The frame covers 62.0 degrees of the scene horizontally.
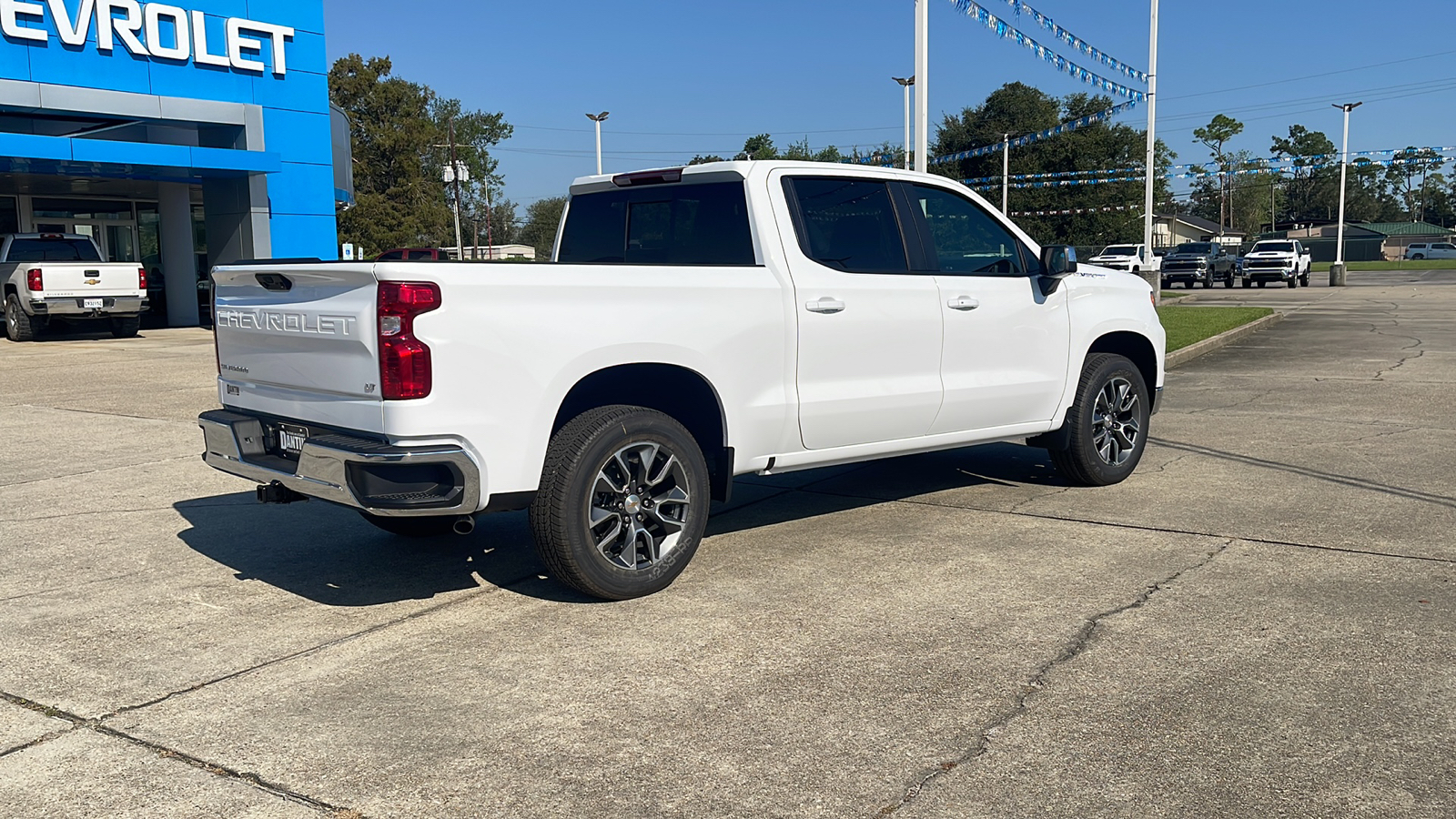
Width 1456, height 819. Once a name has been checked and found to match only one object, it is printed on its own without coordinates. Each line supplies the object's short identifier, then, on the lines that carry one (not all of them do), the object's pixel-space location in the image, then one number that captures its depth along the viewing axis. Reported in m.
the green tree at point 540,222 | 109.75
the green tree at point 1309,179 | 136.00
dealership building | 21.56
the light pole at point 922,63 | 16.78
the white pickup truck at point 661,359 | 4.72
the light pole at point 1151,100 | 28.98
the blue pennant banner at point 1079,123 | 27.89
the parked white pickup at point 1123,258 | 43.62
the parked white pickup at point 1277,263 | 43.19
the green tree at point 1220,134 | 117.75
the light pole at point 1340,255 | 45.44
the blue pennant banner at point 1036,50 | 18.54
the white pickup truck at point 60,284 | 21.58
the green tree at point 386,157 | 66.69
